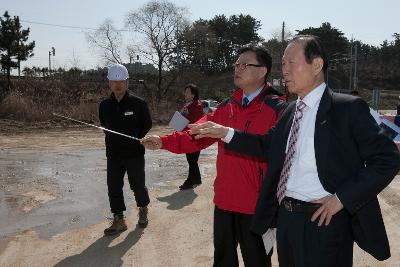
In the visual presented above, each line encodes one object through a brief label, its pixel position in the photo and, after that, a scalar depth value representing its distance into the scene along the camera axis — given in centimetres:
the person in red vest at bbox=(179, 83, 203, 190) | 870
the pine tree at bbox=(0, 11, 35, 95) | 2812
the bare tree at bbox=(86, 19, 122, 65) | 3922
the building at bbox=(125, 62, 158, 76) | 4558
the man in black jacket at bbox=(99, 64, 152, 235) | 579
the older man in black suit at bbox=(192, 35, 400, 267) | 230
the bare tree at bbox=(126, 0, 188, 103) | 3759
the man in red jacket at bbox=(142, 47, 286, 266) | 345
